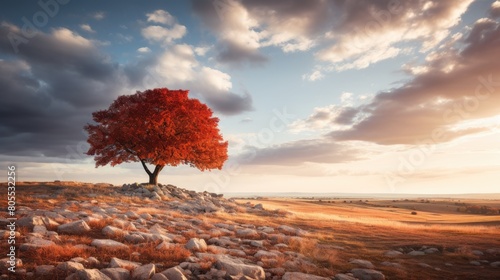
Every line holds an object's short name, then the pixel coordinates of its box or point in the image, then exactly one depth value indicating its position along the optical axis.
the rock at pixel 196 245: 10.15
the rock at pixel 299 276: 8.16
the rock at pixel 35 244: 8.05
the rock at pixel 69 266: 6.76
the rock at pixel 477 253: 13.43
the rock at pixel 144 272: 6.88
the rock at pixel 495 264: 11.68
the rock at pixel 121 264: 7.32
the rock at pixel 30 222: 10.57
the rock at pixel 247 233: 14.48
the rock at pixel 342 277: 8.89
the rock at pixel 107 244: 9.07
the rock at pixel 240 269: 7.95
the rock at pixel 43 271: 6.61
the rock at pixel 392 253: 13.32
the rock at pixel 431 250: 13.95
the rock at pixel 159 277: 6.72
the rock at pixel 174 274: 6.99
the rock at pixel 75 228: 10.60
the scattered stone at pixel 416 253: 13.62
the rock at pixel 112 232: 10.70
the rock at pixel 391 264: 11.14
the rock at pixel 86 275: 6.27
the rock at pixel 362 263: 10.87
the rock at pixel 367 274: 9.38
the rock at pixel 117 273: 6.73
